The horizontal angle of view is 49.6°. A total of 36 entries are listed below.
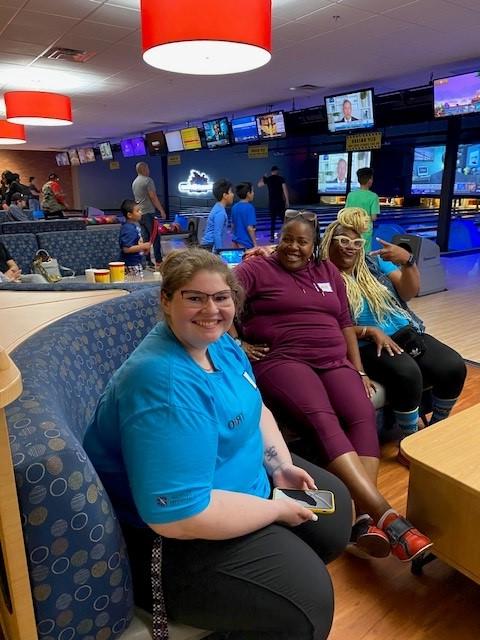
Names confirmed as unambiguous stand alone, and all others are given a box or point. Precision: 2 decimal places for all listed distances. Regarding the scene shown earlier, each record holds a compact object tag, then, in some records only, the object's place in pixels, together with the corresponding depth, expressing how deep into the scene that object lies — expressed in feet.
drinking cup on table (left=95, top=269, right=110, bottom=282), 9.62
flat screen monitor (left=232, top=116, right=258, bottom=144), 27.81
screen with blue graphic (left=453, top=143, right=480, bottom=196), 29.81
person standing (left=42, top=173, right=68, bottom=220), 26.76
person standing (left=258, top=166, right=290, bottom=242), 34.40
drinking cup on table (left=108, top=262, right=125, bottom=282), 10.11
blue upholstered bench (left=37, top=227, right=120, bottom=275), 16.66
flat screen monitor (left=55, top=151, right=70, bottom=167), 50.85
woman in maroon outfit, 5.56
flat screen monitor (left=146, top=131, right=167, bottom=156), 34.60
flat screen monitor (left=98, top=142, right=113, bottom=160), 42.46
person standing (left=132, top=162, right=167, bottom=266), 22.00
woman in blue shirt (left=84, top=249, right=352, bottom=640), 3.10
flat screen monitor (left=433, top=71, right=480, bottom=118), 18.15
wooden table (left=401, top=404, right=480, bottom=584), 4.72
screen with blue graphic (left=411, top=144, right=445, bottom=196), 34.86
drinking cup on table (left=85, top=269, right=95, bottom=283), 9.78
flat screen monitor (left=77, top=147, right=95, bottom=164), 45.52
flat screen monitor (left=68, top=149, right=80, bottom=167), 47.52
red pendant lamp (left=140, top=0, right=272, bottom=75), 6.33
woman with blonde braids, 7.28
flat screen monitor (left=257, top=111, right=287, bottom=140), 26.71
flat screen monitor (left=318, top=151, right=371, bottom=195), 34.60
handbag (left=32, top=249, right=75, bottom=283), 12.17
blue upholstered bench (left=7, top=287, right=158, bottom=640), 2.69
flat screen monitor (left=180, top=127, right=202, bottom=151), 31.47
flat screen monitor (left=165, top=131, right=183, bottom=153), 33.04
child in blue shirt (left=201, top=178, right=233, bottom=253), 17.38
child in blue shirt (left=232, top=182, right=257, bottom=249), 18.42
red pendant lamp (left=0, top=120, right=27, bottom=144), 21.66
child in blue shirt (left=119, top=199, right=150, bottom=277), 15.40
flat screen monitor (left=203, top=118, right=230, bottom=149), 29.48
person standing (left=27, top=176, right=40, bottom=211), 40.50
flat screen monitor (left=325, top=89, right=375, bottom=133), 21.60
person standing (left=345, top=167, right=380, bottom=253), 19.45
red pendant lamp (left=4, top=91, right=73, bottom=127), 14.55
